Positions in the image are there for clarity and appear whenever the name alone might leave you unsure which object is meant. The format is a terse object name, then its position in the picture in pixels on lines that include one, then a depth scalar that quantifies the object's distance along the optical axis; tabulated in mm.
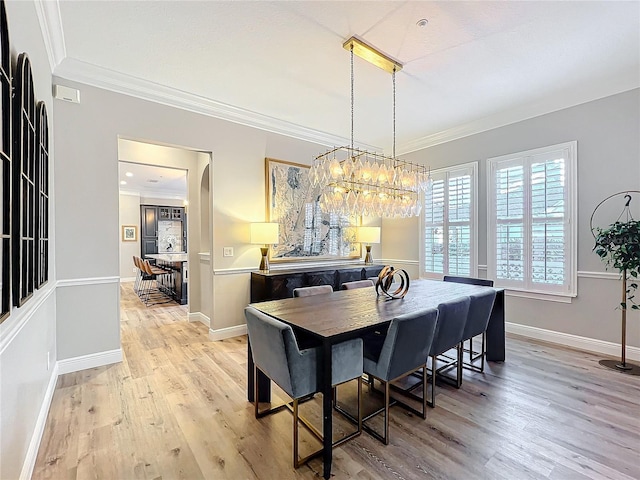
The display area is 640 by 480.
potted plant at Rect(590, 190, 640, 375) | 2996
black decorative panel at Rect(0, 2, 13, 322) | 1269
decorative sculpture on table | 2857
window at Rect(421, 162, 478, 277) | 4668
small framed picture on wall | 9219
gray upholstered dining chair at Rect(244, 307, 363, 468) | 1784
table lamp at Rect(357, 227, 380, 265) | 5445
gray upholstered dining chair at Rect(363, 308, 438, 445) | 1963
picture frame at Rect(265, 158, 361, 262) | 4562
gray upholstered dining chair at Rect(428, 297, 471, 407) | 2412
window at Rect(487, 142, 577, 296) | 3732
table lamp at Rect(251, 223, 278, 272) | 4102
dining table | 1799
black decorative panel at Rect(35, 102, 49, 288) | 2043
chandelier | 2861
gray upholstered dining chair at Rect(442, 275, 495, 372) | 2779
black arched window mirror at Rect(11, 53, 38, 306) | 1461
